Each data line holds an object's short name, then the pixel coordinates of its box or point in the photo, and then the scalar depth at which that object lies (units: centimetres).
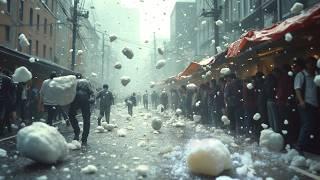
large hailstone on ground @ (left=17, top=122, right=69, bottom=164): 688
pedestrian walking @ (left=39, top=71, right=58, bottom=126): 1081
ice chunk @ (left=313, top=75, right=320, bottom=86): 765
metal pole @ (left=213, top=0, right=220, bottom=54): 2254
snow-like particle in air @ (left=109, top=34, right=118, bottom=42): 1505
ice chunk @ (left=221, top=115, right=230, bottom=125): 1406
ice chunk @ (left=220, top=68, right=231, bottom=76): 1529
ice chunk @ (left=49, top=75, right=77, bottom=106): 1023
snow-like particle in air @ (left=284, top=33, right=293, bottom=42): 910
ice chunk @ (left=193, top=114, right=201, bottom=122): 1978
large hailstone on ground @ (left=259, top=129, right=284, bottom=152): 877
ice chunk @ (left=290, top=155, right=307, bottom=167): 715
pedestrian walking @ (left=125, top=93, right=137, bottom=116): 2626
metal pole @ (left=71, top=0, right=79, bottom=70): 2833
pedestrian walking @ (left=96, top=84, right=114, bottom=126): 1591
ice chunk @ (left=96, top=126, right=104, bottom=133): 1420
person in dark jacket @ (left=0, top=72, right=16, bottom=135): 1204
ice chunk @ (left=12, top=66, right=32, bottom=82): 1439
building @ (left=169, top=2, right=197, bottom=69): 6122
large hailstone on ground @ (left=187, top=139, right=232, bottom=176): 627
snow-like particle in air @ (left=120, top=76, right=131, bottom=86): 1669
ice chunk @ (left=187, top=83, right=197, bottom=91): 2266
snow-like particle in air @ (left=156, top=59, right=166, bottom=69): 1706
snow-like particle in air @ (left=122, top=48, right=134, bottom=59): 1416
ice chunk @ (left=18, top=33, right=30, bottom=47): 1756
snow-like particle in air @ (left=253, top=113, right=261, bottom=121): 1138
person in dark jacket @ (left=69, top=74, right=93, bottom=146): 1016
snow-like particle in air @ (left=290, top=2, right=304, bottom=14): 1088
